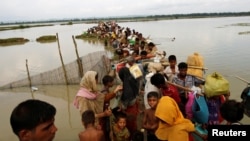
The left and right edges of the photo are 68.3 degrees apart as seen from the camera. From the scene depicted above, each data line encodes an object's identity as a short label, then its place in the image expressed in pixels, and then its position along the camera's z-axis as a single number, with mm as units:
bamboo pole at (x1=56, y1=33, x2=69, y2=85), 6983
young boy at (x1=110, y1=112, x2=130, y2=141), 2674
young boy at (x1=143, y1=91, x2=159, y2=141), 2481
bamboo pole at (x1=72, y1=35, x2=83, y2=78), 6498
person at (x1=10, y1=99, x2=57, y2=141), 930
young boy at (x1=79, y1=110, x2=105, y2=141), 2331
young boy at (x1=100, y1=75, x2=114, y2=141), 2805
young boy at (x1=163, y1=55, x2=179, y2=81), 3549
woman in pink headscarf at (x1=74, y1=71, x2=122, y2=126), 2678
